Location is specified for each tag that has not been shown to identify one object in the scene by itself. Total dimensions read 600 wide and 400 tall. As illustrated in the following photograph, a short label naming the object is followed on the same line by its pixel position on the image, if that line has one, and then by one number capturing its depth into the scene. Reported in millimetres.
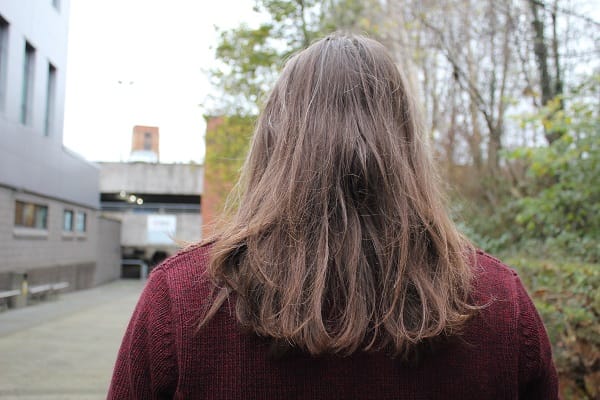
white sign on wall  31641
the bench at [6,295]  13677
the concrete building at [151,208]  31875
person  1157
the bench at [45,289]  16020
